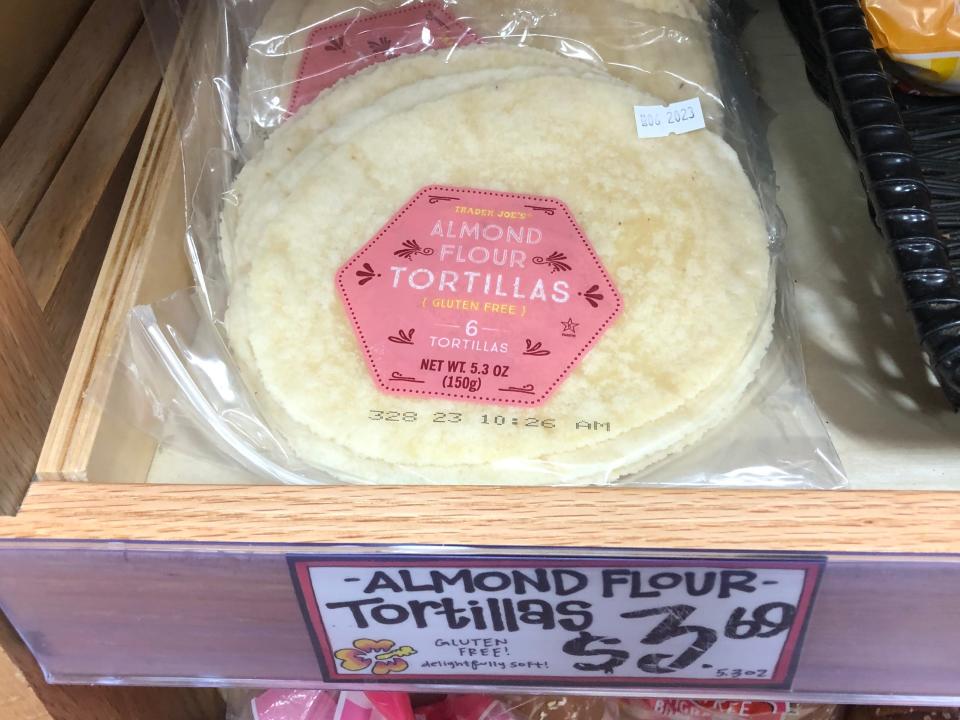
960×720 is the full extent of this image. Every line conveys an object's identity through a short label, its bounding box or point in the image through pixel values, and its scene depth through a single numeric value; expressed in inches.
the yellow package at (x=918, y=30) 11.6
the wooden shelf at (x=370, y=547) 8.5
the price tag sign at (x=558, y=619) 8.6
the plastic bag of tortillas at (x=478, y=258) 10.5
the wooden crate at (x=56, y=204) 9.5
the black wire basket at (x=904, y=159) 9.5
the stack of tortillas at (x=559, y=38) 13.2
